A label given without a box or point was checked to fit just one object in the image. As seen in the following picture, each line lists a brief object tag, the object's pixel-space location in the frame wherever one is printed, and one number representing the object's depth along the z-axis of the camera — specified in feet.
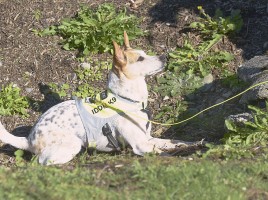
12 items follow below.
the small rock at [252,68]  49.37
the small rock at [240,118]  43.53
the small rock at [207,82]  52.95
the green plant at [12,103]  52.26
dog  44.45
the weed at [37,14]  60.33
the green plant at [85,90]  53.67
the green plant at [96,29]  55.93
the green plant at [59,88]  54.23
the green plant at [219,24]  56.18
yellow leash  45.24
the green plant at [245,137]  37.71
